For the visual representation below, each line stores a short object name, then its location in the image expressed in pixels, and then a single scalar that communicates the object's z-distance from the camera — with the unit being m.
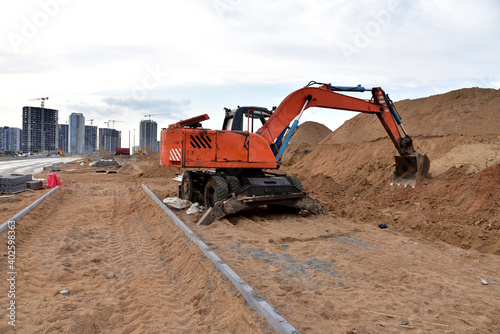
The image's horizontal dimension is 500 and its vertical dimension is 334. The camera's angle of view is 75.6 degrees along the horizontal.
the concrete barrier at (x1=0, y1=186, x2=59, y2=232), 6.39
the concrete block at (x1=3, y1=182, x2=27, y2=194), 12.70
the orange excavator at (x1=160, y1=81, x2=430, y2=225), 8.19
